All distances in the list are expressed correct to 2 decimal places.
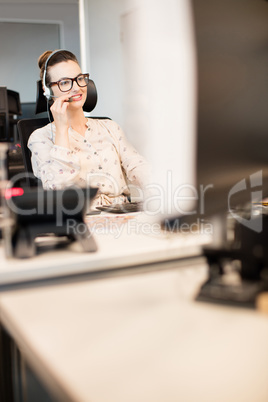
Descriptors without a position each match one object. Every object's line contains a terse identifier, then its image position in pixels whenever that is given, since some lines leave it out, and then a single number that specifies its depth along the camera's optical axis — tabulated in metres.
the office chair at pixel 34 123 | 1.92
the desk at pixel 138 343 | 0.43
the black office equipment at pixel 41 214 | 0.82
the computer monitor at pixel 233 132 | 0.67
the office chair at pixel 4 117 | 2.87
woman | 1.69
